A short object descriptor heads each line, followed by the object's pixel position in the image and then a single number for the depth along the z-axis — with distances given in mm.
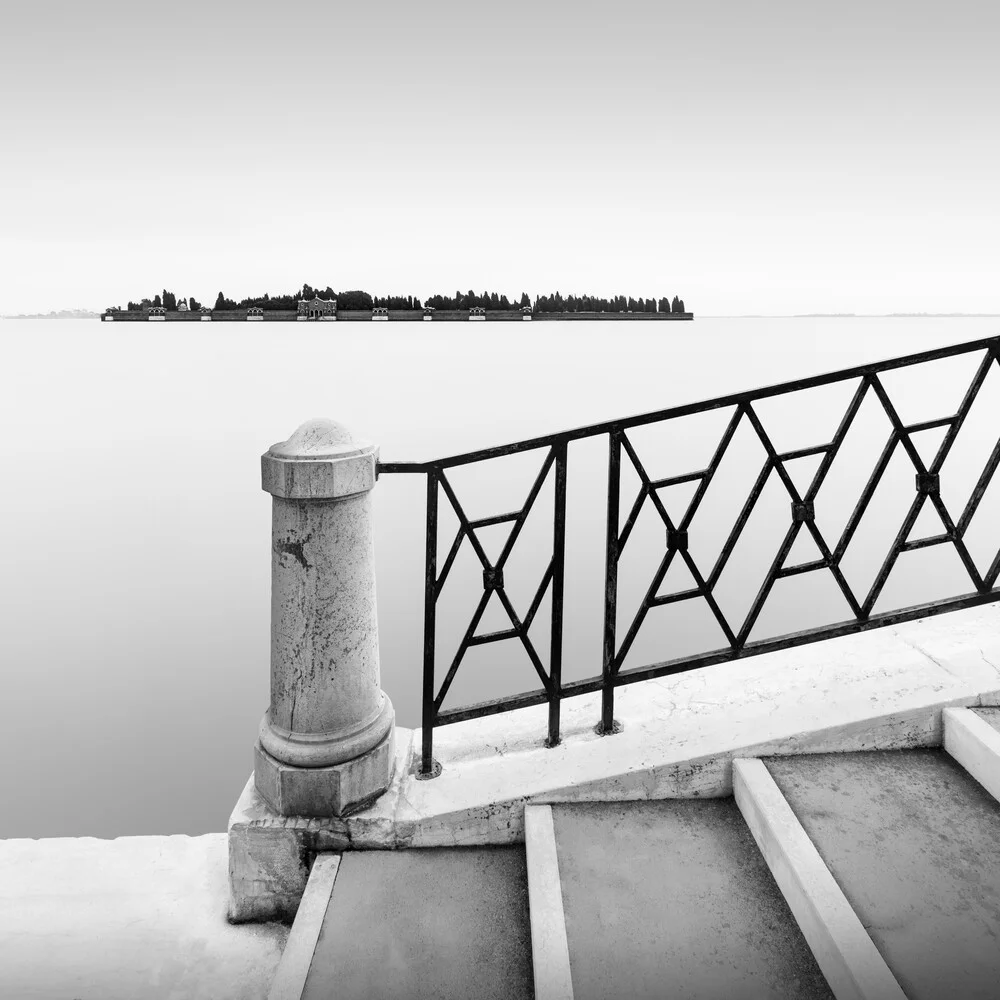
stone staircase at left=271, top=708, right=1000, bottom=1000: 1866
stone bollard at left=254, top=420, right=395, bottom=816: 2346
